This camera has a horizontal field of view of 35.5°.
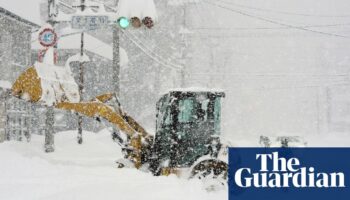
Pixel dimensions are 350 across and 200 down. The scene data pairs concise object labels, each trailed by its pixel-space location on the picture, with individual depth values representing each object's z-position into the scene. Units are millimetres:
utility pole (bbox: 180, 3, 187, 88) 37294
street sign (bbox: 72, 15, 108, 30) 17703
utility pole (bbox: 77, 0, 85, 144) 22188
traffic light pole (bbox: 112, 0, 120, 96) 20734
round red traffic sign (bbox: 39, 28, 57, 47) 17406
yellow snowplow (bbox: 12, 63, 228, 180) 11250
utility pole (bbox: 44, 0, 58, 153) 18406
